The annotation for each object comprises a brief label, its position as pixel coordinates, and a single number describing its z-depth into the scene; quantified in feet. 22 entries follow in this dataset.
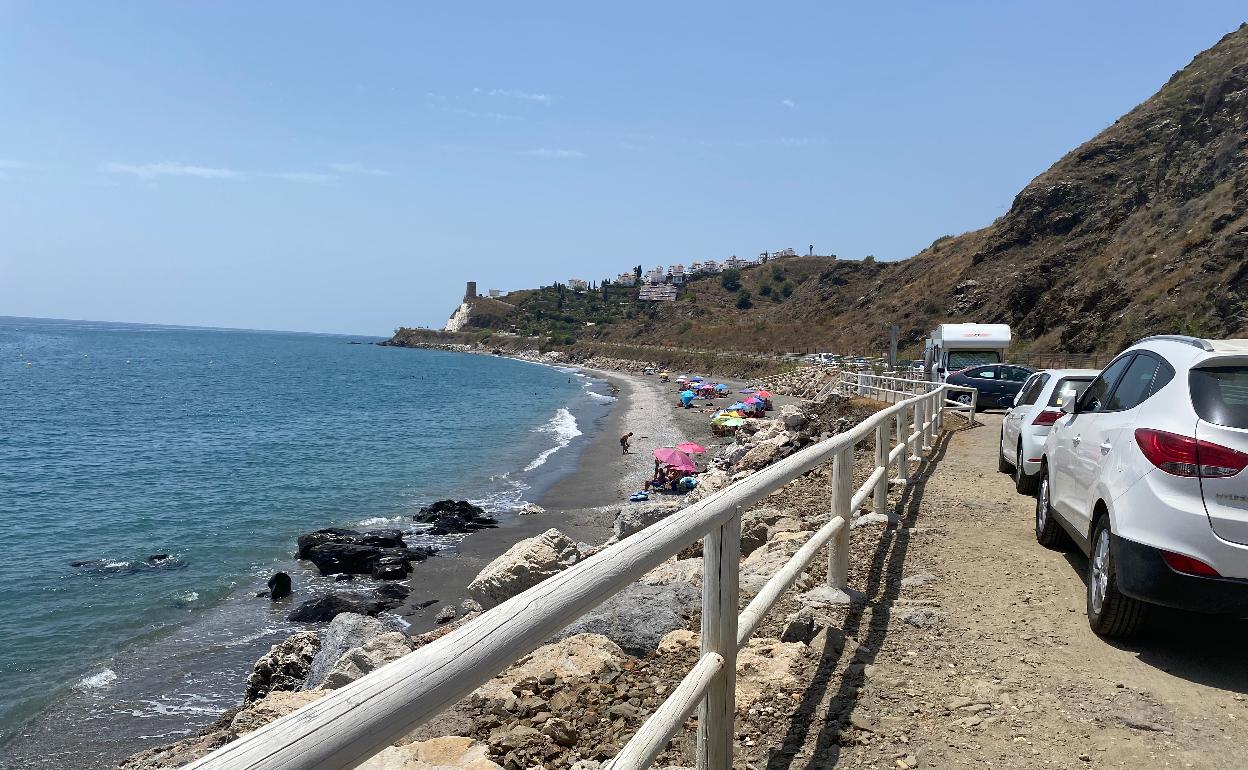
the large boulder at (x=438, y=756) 9.99
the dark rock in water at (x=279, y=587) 50.31
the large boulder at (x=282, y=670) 33.17
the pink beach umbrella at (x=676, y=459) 79.51
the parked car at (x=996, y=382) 78.64
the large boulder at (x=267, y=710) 19.93
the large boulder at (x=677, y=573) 24.68
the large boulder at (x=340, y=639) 29.40
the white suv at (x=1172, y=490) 14.34
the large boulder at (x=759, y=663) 14.67
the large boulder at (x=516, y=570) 36.35
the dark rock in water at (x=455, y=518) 67.51
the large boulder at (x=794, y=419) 85.25
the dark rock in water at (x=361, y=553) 55.59
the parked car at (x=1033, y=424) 32.58
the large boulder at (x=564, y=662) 15.70
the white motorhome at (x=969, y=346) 92.22
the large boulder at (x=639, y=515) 46.26
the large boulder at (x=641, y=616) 18.40
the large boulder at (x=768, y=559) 21.38
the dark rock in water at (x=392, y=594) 48.26
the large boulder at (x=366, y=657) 24.25
